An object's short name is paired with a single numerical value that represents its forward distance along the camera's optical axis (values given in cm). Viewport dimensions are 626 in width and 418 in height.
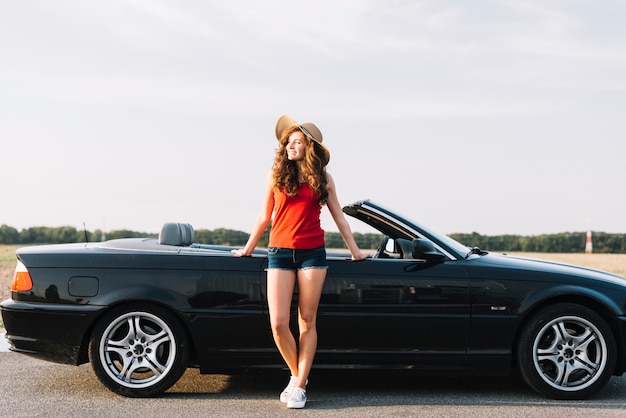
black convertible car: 550
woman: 518
